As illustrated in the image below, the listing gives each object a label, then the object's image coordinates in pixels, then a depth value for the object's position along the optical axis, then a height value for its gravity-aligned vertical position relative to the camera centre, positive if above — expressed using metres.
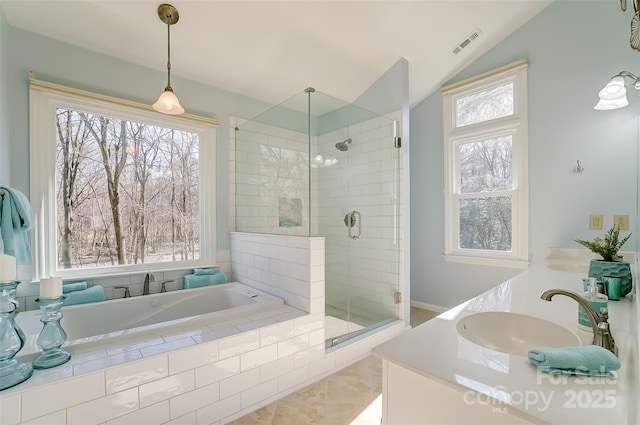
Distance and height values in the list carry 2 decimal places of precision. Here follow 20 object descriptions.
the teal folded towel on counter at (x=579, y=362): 0.65 -0.38
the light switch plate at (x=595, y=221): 2.26 -0.10
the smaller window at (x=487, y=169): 2.73 +0.46
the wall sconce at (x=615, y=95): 1.71 +0.75
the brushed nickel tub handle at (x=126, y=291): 2.31 -0.67
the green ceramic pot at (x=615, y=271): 1.31 -0.31
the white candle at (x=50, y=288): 1.29 -0.36
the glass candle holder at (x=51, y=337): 1.27 -0.59
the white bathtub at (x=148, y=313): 1.59 -0.74
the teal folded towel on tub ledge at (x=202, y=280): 2.57 -0.66
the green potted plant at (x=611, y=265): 1.31 -0.28
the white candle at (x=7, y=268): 1.14 -0.23
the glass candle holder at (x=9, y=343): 1.12 -0.56
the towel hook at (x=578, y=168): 2.36 +0.37
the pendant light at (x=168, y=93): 1.80 +0.80
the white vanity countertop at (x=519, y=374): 0.57 -0.42
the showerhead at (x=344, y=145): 2.81 +0.70
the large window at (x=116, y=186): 2.04 +0.24
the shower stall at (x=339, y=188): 2.54 +0.24
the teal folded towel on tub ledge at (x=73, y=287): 2.04 -0.56
